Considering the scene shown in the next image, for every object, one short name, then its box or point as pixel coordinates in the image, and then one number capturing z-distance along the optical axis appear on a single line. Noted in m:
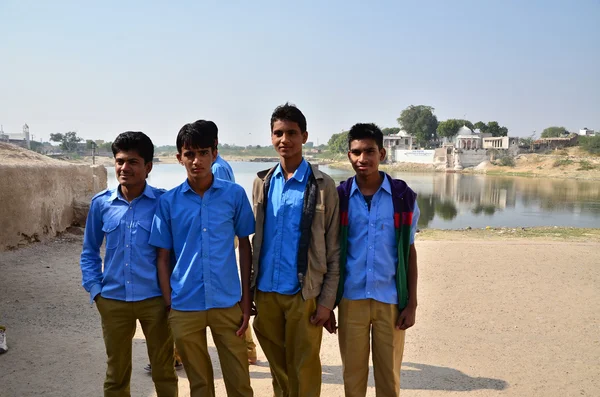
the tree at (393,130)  86.81
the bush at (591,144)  52.28
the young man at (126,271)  2.57
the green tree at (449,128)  70.62
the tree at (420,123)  75.68
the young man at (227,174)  3.44
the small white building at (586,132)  83.41
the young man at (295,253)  2.50
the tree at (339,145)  78.88
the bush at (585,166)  42.62
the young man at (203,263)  2.45
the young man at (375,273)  2.62
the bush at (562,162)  45.30
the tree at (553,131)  87.65
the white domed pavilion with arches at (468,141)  63.03
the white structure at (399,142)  66.12
